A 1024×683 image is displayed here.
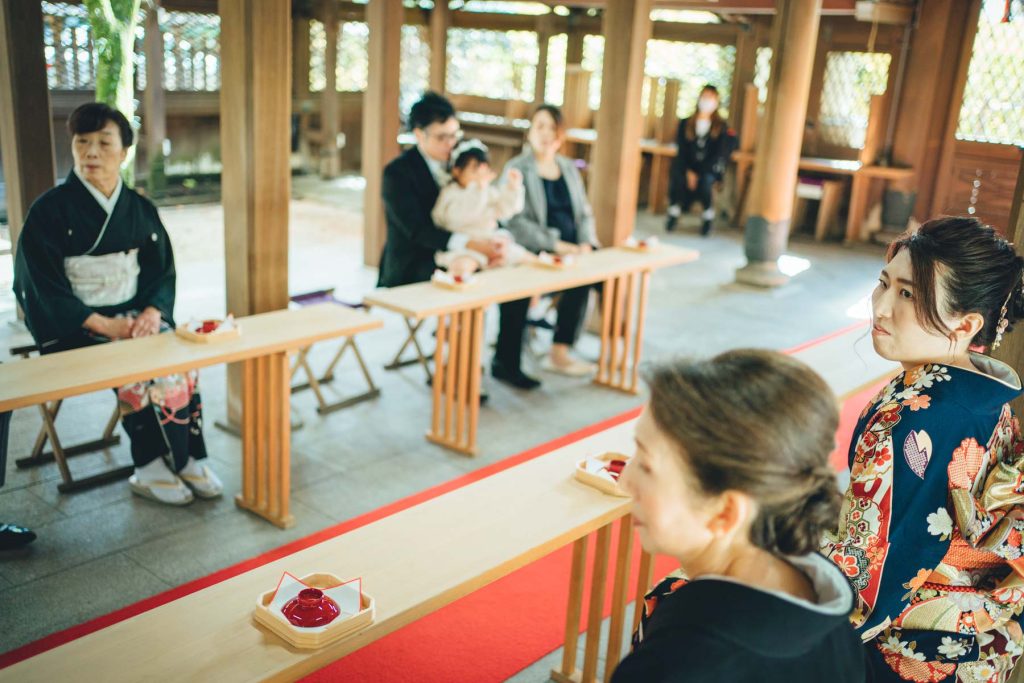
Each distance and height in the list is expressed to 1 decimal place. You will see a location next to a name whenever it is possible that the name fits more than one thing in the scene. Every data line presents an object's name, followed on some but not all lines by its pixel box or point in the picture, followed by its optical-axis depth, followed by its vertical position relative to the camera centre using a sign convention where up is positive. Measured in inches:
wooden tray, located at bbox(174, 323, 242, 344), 155.3 -44.5
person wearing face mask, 457.7 -33.6
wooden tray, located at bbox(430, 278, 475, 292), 197.8 -43.5
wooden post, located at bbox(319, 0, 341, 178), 530.0 -27.3
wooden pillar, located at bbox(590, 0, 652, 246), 253.8 -12.9
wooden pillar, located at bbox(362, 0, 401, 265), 309.7 -16.6
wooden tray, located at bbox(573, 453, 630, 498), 112.9 -45.9
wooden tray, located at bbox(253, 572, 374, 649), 79.5 -45.6
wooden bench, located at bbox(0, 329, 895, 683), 77.2 -46.8
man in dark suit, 215.9 -29.8
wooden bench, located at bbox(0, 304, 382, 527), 139.7 -45.9
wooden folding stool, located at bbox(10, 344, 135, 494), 168.1 -73.8
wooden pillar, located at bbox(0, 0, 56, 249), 214.2 -16.4
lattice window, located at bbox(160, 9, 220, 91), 442.3 -2.9
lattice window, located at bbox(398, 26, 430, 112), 566.3 +0.7
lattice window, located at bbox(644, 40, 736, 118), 510.7 +5.4
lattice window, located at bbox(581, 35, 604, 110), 534.3 +8.0
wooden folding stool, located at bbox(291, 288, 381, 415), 210.8 -69.2
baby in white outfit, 217.0 -30.6
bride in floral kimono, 80.2 -30.7
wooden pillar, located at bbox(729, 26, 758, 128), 494.0 +6.4
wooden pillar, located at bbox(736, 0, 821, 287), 328.2 -20.0
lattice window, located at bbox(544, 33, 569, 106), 542.3 -1.3
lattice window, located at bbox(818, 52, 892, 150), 466.3 -2.8
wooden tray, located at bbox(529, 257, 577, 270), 224.4 -43.5
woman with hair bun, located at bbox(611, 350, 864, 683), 53.1 -24.6
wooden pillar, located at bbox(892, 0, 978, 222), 430.4 +0.0
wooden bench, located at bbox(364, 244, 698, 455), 191.6 -49.9
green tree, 222.4 -1.1
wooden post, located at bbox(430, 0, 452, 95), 422.0 +7.1
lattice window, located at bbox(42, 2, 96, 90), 283.3 -3.5
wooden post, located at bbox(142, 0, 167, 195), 415.8 -25.9
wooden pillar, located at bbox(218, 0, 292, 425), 171.6 -17.5
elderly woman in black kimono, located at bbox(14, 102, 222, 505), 156.9 -39.3
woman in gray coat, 235.8 -36.1
